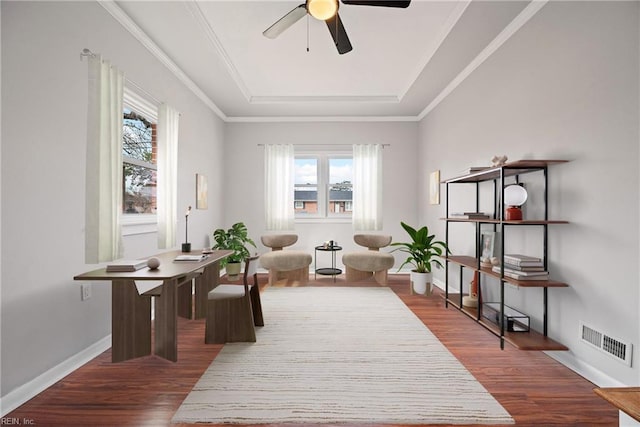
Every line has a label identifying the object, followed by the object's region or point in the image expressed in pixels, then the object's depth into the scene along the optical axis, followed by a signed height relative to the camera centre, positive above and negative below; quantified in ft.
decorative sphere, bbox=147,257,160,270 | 7.32 -1.21
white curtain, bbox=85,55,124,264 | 7.40 +1.17
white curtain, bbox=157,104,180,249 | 10.57 +1.25
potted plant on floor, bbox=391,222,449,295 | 13.21 -1.99
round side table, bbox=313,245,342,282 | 15.34 -2.89
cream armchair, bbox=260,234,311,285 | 14.73 -2.31
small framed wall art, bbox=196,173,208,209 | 14.11 +1.02
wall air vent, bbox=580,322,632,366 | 5.88 -2.62
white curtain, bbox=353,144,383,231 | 17.60 +1.45
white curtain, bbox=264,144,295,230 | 17.71 +1.37
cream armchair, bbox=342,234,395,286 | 14.70 -2.39
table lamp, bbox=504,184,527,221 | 7.91 +0.41
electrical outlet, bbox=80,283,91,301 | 7.45 -1.92
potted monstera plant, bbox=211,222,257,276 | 15.72 -1.52
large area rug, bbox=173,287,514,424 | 5.57 -3.59
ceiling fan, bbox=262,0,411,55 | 7.02 +4.84
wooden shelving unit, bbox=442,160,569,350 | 7.25 -1.58
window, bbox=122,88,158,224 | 9.65 +1.76
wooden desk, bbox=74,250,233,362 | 7.18 -2.50
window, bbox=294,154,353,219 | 18.57 +1.63
